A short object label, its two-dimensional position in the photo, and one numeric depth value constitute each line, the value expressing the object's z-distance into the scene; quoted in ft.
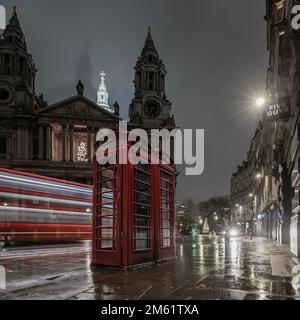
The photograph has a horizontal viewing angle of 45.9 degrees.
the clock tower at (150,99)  239.30
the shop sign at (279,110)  56.13
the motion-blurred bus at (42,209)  47.11
